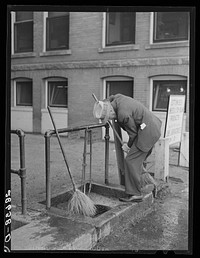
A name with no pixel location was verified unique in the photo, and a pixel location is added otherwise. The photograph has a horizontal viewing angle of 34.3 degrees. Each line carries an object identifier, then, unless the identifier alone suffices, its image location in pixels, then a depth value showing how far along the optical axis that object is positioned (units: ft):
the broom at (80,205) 13.05
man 13.48
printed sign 19.66
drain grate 14.24
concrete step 10.53
